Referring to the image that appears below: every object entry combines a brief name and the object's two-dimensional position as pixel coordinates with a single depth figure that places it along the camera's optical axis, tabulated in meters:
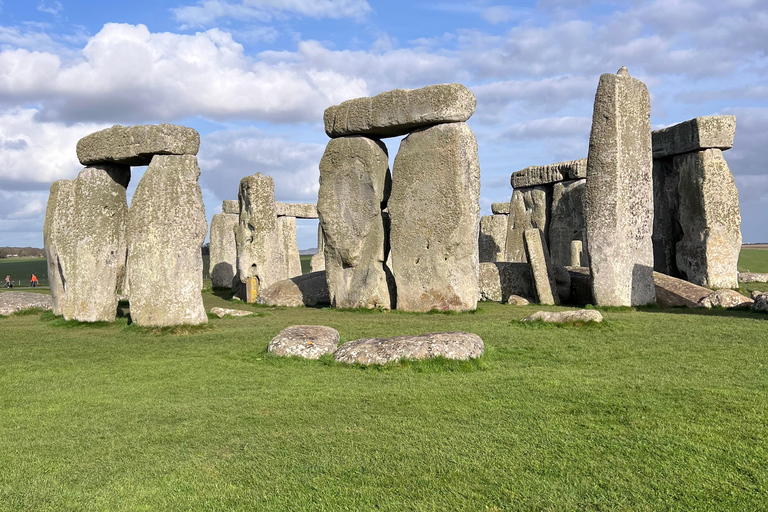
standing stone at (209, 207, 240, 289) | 22.94
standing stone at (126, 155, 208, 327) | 10.14
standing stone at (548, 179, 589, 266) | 21.20
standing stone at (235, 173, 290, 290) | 17.31
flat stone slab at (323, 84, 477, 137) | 12.32
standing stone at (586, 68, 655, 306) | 12.26
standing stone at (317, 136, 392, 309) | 13.56
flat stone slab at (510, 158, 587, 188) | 21.35
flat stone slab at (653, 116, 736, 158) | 15.45
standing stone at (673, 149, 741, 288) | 15.52
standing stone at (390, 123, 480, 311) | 12.28
